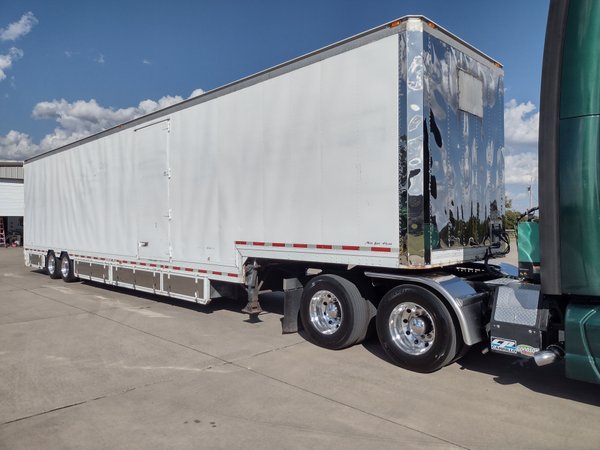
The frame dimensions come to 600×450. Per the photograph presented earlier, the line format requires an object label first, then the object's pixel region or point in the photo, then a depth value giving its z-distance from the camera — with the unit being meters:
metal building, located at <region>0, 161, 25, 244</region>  33.28
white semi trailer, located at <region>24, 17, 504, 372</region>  5.39
